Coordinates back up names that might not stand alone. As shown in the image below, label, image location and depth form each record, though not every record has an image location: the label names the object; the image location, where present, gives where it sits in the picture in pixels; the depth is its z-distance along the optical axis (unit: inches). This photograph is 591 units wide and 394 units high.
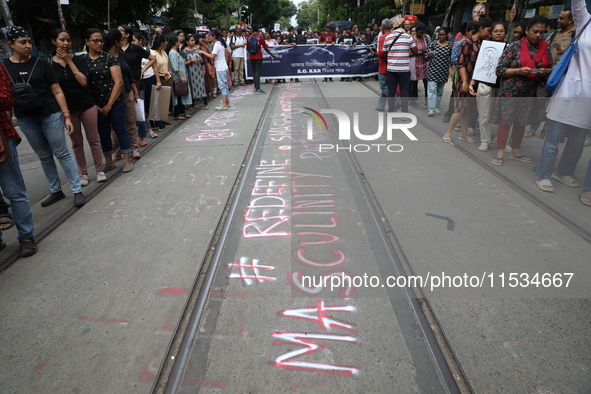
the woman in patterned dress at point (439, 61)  299.0
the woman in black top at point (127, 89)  204.2
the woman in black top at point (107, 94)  188.4
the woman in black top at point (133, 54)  241.9
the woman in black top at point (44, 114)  144.7
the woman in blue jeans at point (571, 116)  155.9
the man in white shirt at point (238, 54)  508.1
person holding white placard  205.2
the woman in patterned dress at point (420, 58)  319.0
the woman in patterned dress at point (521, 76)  180.5
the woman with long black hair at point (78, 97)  170.3
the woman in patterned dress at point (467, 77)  230.2
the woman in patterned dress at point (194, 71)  354.6
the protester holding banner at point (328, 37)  613.0
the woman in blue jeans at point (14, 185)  130.3
